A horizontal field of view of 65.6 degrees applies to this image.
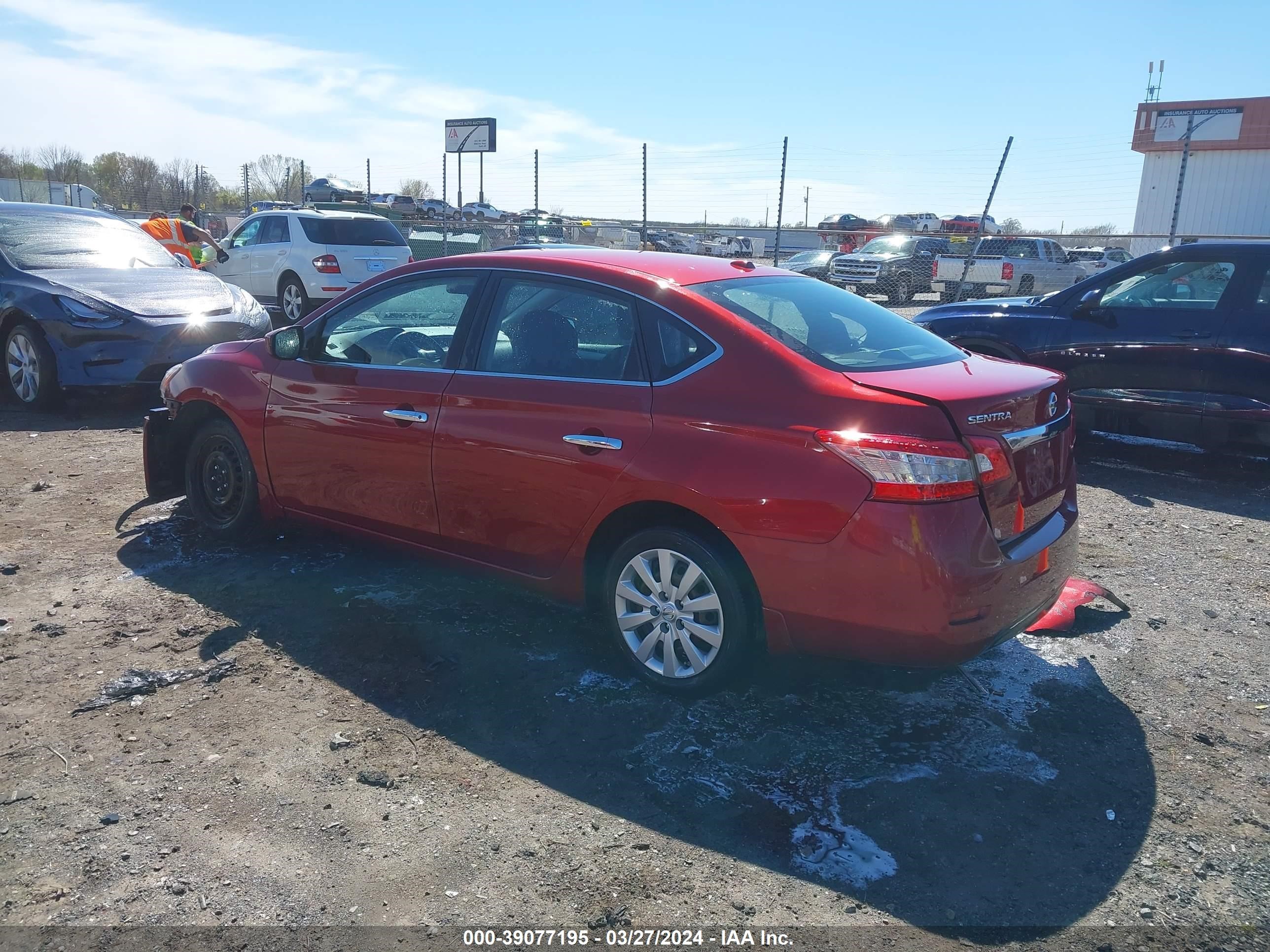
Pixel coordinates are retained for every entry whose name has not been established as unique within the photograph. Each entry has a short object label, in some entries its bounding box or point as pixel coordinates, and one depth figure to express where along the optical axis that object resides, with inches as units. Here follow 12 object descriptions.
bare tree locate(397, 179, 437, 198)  2234.3
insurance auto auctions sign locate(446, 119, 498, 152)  1059.3
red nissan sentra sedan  126.4
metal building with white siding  1350.9
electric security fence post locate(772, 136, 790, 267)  631.2
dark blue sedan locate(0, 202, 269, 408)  320.8
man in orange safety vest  511.2
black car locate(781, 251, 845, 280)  1032.2
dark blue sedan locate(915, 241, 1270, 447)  271.9
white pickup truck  874.1
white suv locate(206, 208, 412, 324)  576.1
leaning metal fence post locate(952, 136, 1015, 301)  577.3
